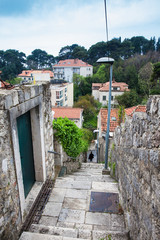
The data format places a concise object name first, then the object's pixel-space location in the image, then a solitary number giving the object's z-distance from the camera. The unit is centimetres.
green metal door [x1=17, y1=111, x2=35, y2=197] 359
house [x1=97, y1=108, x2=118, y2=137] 1210
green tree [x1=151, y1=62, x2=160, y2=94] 1888
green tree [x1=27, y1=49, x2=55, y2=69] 7219
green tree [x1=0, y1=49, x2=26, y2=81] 5049
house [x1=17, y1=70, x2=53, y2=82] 4689
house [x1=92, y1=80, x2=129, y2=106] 3126
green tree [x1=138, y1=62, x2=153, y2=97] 2735
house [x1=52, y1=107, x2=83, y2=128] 2137
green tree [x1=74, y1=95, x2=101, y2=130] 2942
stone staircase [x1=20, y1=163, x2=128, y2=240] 301
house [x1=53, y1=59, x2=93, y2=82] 5069
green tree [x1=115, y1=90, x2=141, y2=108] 2762
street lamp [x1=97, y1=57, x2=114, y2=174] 580
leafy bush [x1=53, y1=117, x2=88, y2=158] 583
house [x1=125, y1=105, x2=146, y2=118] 1043
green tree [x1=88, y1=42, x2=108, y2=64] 5525
